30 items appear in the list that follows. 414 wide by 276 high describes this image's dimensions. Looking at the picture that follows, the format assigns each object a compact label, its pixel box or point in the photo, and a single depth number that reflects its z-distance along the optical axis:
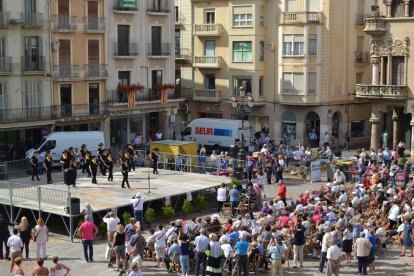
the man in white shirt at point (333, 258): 24.19
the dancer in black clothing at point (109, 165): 37.12
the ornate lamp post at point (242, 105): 43.09
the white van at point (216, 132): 54.06
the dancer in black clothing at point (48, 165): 37.06
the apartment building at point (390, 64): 53.50
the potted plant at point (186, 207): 34.22
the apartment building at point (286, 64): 57.88
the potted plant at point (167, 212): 33.06
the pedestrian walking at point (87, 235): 26.33
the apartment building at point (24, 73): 47.12
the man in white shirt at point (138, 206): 30.64
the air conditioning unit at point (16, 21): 46.97
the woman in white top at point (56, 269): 20.95
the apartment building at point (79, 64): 50.63
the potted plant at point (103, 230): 30.27
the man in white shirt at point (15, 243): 25.20
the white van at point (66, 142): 46.06
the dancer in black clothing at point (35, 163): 37.81
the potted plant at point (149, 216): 31.97
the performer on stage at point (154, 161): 39.70
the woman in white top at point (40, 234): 26.42
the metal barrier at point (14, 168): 40.00
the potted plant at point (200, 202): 35.69
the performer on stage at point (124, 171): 35.52
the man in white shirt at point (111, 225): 27.02
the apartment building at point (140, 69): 54.59
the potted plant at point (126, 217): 30.75
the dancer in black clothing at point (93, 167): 36.56
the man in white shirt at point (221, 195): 34.23
